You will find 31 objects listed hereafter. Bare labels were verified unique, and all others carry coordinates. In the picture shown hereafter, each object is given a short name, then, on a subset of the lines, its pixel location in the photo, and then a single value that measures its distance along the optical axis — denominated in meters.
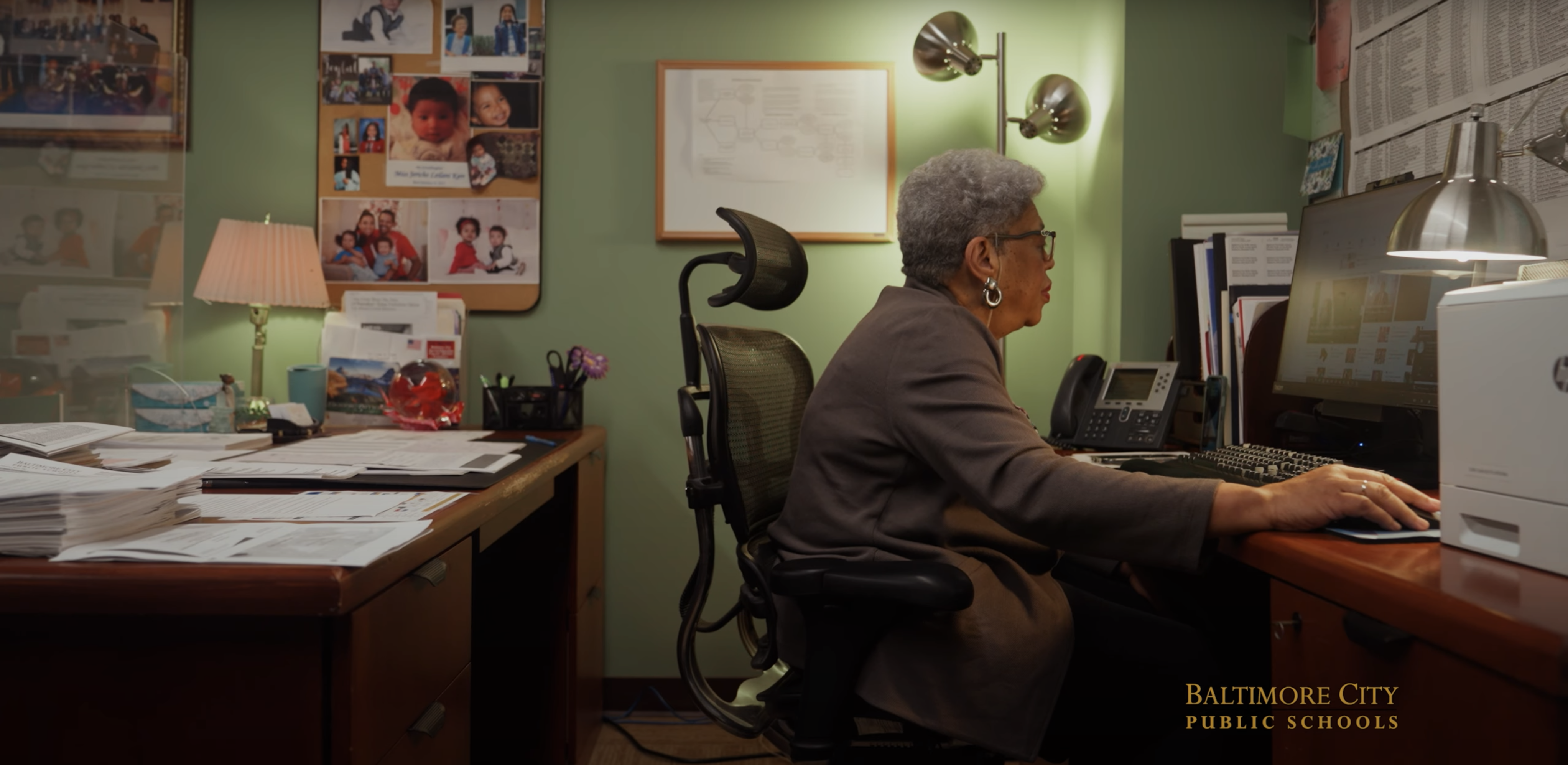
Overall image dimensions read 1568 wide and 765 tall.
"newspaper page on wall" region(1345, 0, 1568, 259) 1.42
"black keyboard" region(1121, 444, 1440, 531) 1.19
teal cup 2.13
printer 0.76
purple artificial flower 2.21
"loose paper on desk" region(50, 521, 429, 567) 0.76
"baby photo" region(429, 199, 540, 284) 2.45
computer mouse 0.97
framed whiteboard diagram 2.45
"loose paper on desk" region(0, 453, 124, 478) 0.95
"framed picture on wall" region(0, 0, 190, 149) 1.88
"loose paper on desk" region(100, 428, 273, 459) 1.60
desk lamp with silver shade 1.03
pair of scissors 2.18
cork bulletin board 2.45
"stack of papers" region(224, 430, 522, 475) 1.39
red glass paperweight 2.11
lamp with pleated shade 2.16
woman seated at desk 1.03
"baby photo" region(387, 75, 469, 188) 2.45
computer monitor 1.28
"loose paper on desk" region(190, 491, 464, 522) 0.99
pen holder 2.15
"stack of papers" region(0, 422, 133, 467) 1.11
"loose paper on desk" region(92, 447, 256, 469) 1.36
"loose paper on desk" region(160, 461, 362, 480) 1.26
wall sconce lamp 2.25
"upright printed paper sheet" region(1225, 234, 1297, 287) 1.84
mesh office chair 1.07
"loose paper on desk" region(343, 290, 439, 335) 2.31
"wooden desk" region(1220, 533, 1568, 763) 0.64
